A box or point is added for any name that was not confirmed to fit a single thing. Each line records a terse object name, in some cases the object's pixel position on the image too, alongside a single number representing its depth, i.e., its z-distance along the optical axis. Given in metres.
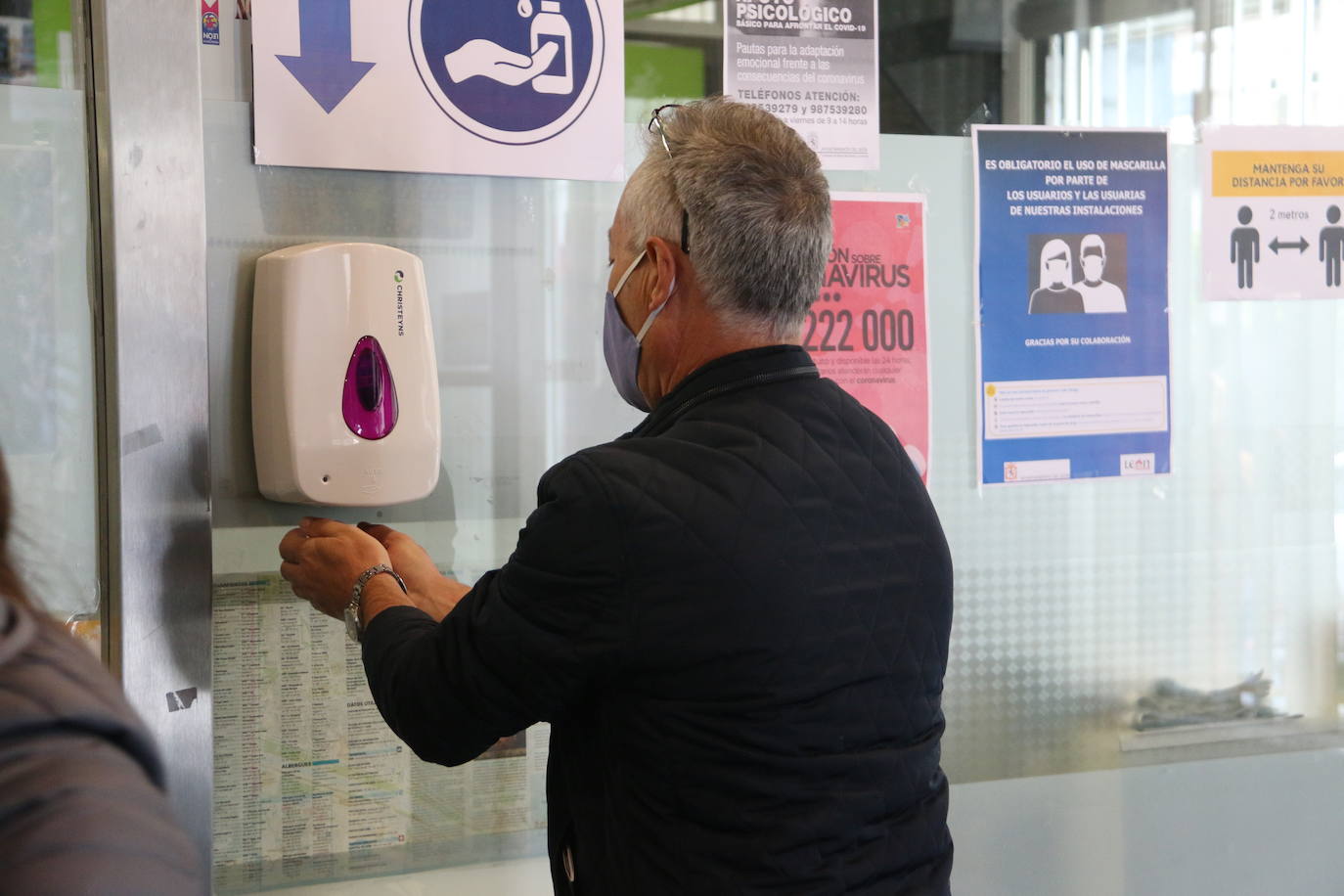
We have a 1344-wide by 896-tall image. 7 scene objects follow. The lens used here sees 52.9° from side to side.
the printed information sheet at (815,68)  1.90
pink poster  1.96
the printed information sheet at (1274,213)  2.16
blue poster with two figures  2.05
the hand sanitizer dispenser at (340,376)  1.63
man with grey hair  1.18
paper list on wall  1.72
